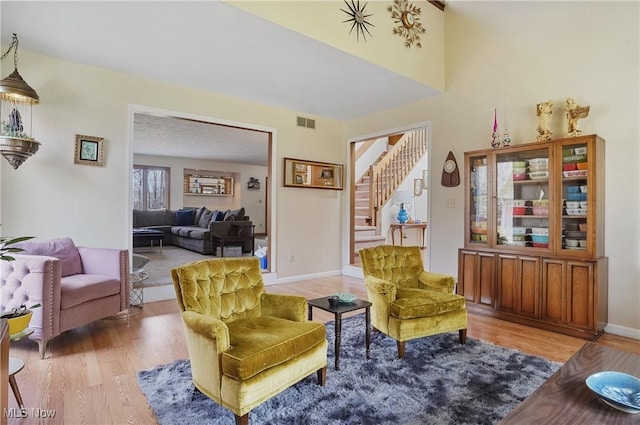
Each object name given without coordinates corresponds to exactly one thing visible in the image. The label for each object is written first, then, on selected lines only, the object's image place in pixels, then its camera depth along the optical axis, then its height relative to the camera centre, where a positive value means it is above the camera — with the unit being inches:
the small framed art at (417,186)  329.7 +24.0
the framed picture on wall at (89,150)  140.1 +23.5
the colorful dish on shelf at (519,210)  140.6 +0.9
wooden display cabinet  119.4 -9.2
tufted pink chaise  101.3 -25.3
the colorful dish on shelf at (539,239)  131.7 -10.2
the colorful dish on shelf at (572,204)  124.6 +3.2
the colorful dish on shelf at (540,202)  133.0 +4.1
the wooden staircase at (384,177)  315.9 +31.4
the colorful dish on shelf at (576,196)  122.6 +6.0
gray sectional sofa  289.5 -15.7
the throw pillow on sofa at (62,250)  119.5 -15.7
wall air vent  211.6 +54.7
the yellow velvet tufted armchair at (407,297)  102.0 -27.7
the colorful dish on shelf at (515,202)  141.2 +4.2
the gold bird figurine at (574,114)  126.0 +36.4
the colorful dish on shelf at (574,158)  122.4 +19.9
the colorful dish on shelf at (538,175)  132.3 +14.8
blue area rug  72.4 -43.4
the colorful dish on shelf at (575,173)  121.8 +14.4
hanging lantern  116.3 +32.2
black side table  91.9 -27.1
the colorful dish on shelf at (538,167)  132.5 +17.7
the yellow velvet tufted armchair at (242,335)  66.5 -27.9
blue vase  301.3 -4.6
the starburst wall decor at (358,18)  130.6 +74.8
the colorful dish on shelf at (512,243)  139.1 -12.6
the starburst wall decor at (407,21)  148.5 +85.3
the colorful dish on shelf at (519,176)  139.8 +14.7
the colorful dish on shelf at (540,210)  132.7 +0.8
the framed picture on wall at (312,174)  206.4 +22.6
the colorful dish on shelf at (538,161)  132.4 +20.1
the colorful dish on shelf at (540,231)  132.3 -7.3
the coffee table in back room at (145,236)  301.9 -25.2
